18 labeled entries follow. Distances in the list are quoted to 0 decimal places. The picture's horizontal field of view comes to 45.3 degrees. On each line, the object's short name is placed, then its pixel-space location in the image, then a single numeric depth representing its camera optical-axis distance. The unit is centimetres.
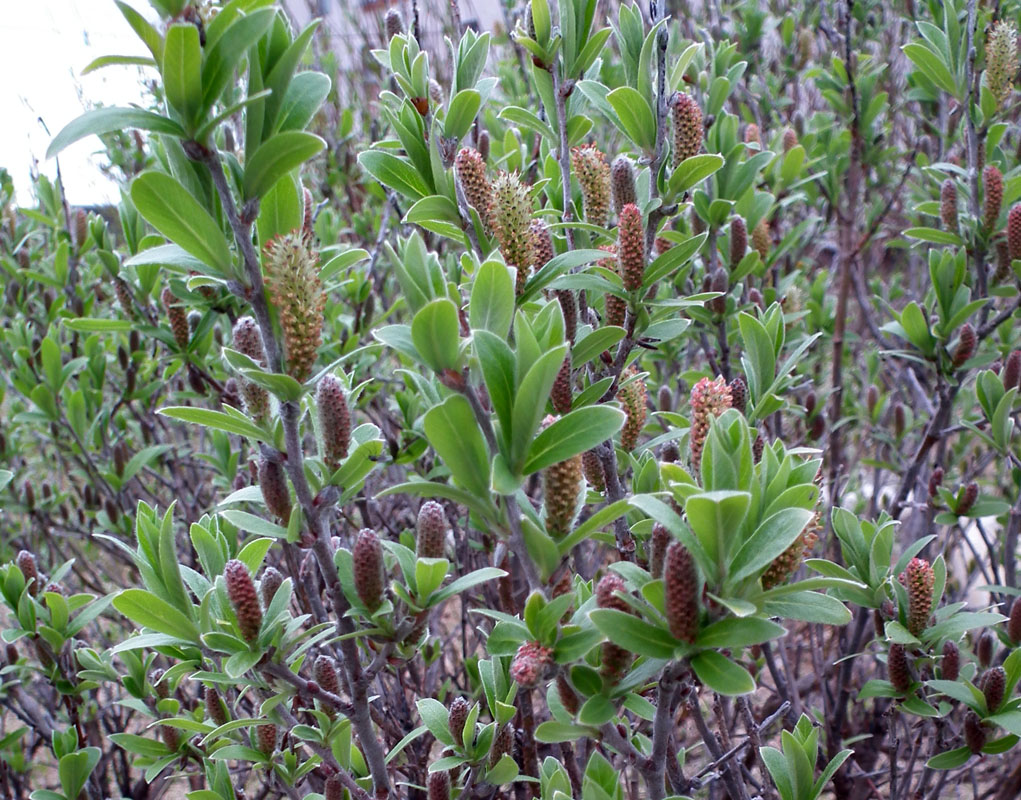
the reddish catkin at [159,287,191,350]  46
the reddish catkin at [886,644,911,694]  36
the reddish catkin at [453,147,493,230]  32
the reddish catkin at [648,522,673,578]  26
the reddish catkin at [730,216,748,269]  44
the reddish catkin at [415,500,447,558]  29
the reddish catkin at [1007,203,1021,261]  44
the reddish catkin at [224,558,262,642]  28
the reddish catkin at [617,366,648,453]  34
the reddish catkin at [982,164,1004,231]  46
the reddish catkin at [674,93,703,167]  35
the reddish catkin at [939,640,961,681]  36
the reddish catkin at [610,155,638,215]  33
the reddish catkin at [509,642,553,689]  25
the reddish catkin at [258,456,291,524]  29
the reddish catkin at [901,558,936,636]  34
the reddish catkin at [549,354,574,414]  29
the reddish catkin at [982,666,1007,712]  35
